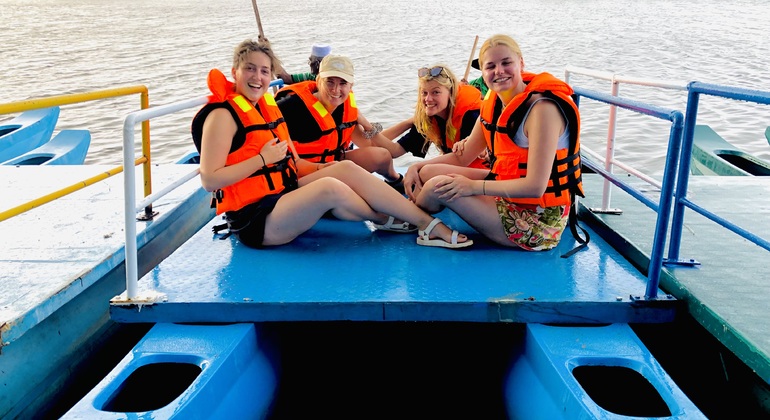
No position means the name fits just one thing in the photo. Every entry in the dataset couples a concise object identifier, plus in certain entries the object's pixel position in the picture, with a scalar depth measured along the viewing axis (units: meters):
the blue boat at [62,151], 5.90
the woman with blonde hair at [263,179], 2.82
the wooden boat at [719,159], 5.64
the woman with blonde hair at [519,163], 2.65
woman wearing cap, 3.39
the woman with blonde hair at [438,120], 3.40
